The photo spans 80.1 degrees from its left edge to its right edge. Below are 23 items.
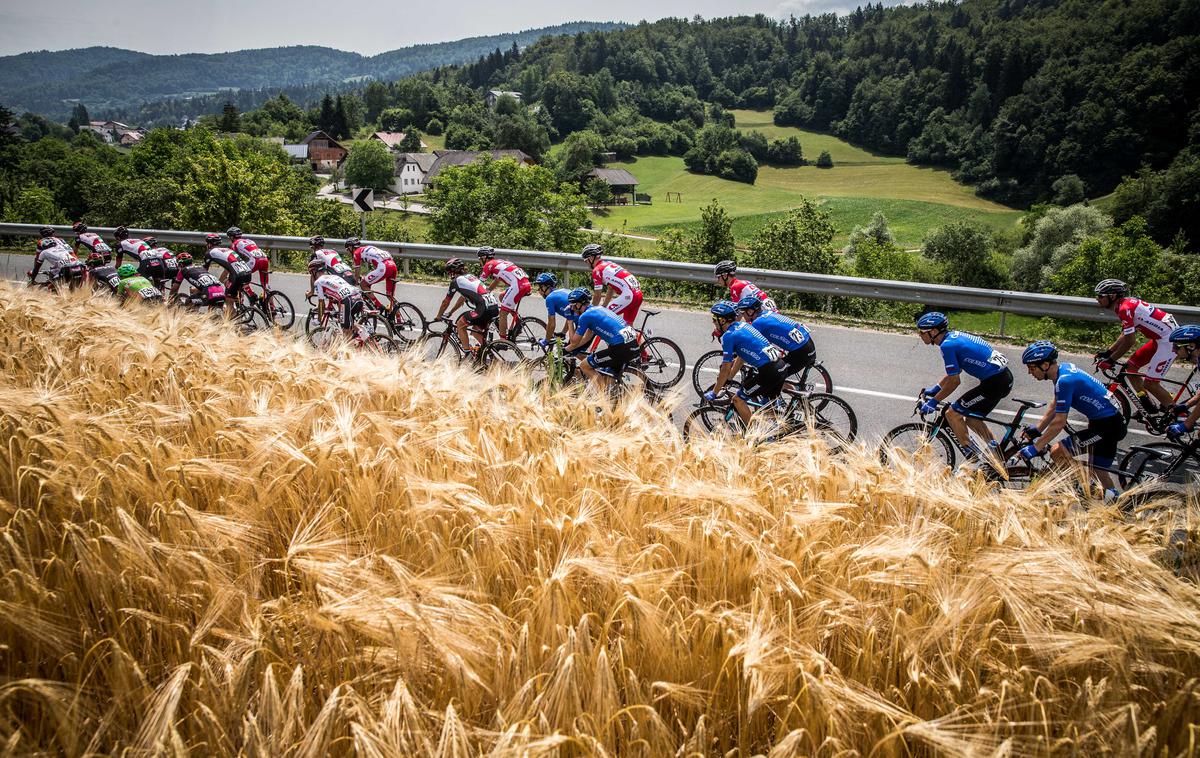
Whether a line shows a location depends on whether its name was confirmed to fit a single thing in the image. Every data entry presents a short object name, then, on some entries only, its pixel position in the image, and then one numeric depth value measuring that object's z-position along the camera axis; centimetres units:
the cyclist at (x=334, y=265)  1286
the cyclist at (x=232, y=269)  1325
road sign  2098
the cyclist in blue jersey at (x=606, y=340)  940
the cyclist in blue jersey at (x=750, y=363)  823
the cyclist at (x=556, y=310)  1056
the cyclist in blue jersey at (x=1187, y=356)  755
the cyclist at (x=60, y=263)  1440
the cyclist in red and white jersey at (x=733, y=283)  1038
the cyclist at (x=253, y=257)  1397
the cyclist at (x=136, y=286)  1230
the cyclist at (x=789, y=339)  878
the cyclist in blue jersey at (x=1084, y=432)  652
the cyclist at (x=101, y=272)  1310
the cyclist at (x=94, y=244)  1539
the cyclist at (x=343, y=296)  1161
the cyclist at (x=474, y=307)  1110
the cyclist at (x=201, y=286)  1324
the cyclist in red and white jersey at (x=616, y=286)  1086
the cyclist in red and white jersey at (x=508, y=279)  1137
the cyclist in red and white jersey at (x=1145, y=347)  862
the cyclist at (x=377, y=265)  1257
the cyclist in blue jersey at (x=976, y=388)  732
